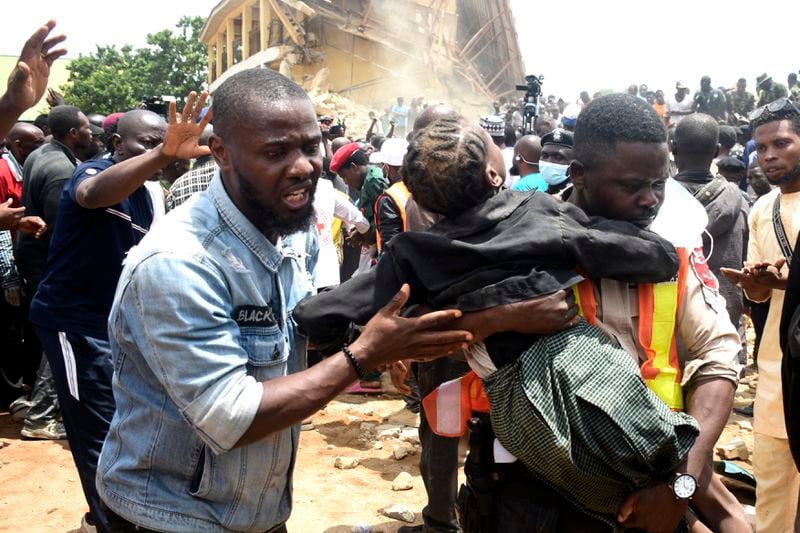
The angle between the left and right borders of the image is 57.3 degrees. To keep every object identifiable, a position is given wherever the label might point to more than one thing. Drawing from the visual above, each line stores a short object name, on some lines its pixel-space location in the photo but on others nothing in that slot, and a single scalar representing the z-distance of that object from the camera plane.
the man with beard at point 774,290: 3.55
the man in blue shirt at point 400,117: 21.66
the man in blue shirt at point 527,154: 5.82
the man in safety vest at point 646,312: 1.85
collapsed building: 26.41
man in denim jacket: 1.71
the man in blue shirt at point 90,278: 3.27
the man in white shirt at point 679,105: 16.03
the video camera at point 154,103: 5.32
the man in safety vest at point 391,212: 4.50
